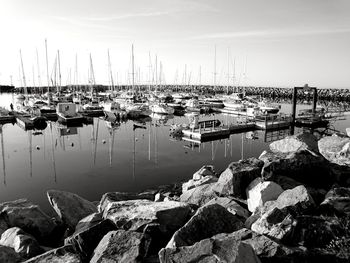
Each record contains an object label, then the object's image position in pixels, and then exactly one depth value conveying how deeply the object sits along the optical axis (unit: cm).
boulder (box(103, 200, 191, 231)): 795
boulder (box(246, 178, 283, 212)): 927
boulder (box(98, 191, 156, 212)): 1048
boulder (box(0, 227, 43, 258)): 812
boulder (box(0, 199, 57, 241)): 1000
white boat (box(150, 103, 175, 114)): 5819
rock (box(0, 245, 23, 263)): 740
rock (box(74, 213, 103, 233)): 867
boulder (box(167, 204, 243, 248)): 690
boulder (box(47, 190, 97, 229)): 1045
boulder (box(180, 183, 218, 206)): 1074
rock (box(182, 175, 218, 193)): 1379
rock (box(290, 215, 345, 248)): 649
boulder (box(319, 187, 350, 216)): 801
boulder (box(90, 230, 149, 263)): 627
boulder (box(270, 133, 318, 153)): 1564
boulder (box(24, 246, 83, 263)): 675
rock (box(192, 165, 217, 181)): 1599
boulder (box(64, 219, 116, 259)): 750
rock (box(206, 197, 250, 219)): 885
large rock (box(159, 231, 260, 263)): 517
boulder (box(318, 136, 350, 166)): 1402
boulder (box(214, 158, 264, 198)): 1066
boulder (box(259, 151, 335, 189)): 1113
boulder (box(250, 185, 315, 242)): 661
